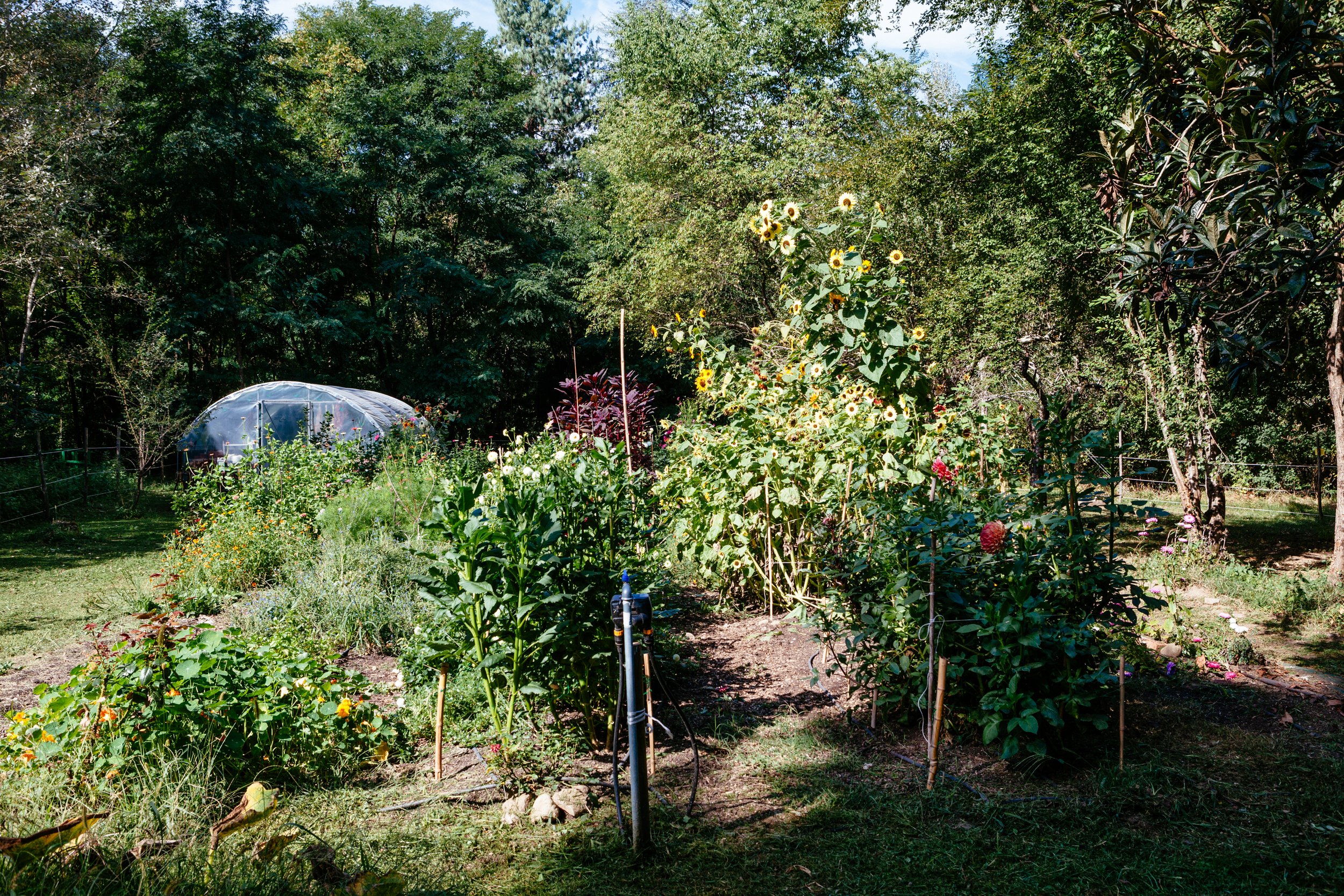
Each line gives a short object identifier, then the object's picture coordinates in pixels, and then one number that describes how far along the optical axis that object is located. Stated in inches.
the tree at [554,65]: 1122.0
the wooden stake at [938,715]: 112.7
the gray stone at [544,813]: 107.3
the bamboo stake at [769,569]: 195.3
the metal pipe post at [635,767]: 96.1
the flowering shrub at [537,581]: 116.7
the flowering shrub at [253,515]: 238.7
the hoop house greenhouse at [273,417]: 494.6
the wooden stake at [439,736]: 118.6
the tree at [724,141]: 613.0
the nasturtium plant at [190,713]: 105.0
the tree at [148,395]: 442.9
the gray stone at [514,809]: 107.8
